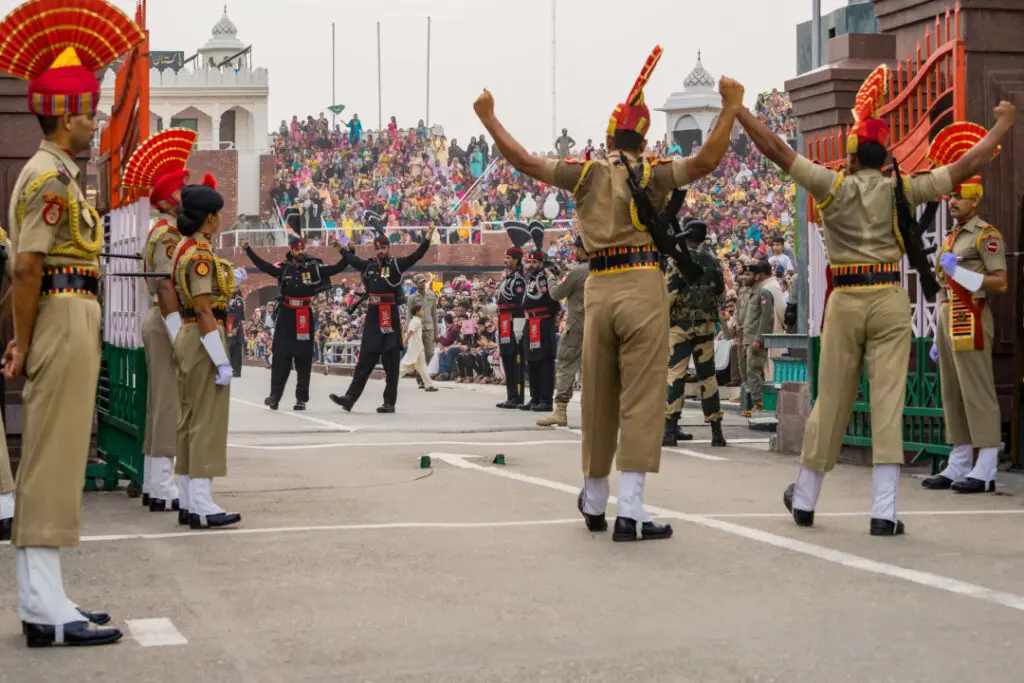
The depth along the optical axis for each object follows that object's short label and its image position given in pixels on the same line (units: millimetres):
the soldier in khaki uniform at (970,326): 10672
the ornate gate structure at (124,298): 10391
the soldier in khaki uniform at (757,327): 18938
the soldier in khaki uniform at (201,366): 9039
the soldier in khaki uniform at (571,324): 17688
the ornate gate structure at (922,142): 11641
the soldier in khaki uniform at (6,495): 8883
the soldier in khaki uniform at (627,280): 8422
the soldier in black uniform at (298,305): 20469
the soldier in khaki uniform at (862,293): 8672
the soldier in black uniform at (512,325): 21656
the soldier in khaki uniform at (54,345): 5977
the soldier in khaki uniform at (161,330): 9906
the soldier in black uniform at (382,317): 20219
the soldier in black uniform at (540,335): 20422
